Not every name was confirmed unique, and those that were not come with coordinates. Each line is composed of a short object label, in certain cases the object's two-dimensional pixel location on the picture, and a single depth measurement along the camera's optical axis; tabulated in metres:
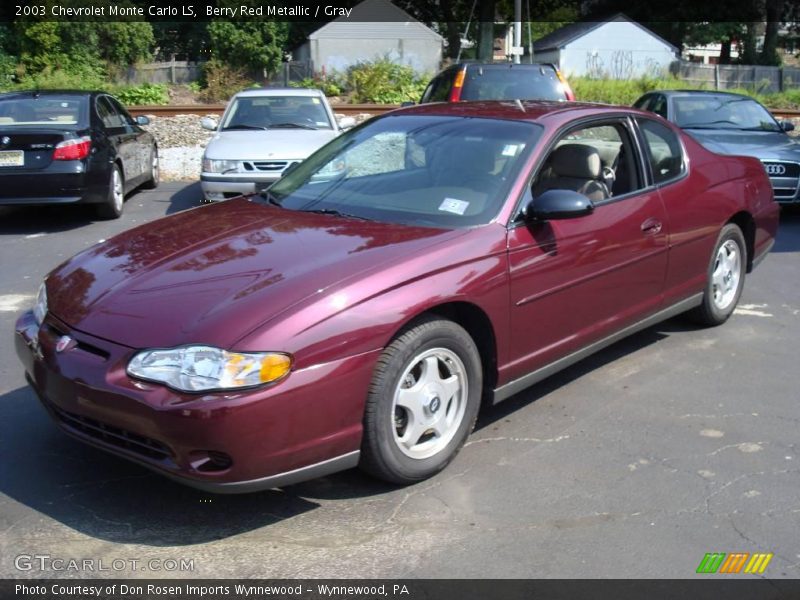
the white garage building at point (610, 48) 46.22
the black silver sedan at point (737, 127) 9.89
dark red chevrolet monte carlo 3.15
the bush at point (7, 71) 30.39
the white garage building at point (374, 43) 42.44
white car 9.88
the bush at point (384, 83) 25.64
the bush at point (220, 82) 29.14
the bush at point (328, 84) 28.48
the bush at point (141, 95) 26.78
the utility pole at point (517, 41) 23.18
